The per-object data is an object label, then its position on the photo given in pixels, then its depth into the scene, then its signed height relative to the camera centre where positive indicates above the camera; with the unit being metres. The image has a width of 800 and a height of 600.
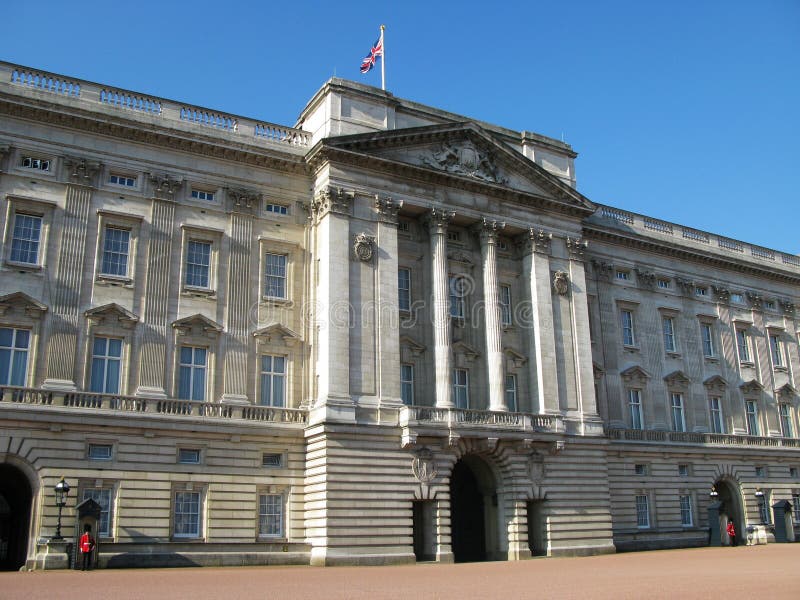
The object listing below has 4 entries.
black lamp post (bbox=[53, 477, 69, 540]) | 31.67 +1.34
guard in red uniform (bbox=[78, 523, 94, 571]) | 31.17 -0.61
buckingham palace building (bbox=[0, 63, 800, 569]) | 35.53 +8.30
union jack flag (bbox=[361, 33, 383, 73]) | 45.97 +24.85
